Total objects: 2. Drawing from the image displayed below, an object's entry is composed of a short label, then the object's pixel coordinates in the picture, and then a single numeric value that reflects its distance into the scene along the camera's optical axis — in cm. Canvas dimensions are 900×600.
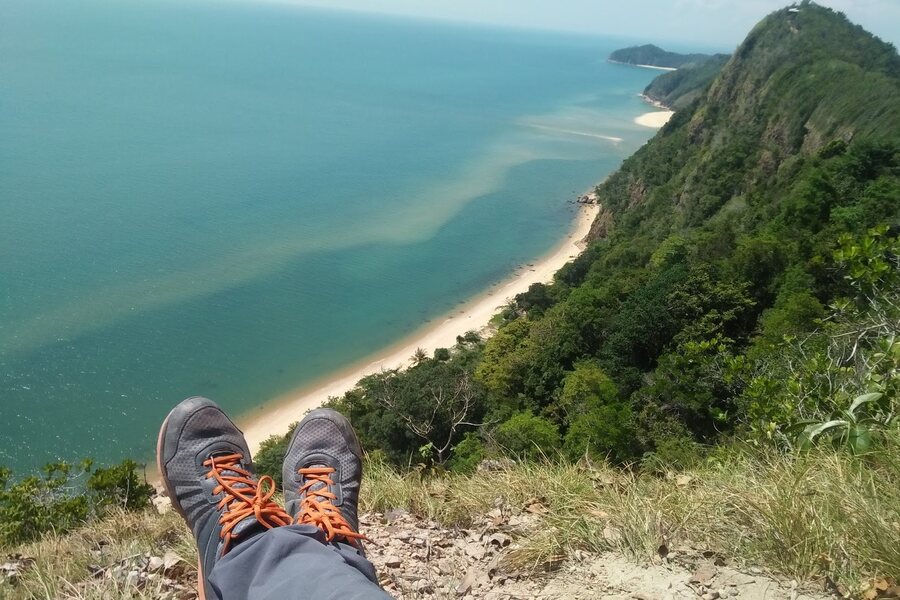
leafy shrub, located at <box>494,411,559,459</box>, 1215
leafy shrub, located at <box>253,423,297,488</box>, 1467
